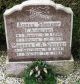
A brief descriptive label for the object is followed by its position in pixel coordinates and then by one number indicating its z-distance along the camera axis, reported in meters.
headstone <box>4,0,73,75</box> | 2.55
